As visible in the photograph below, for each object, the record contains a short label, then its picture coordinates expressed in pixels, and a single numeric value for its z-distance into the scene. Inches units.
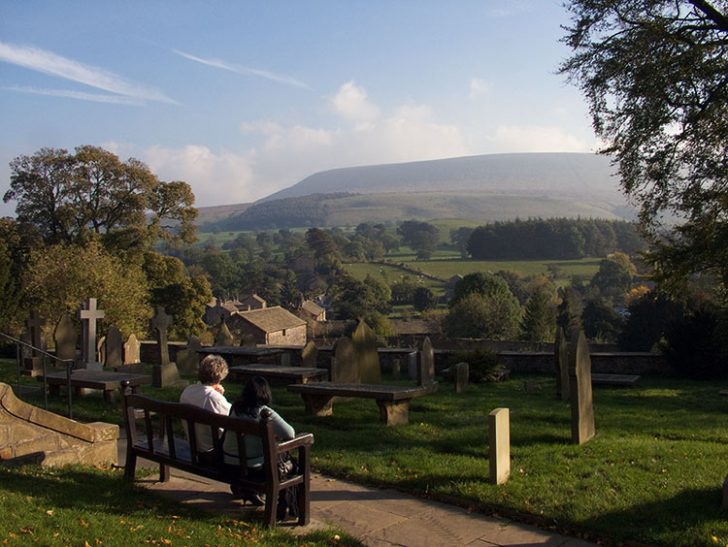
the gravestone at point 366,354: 522.9
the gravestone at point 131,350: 746.8
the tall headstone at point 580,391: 359.6
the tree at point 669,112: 567.8
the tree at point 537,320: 2395.4
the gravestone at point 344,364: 500.1
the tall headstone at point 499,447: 291.6
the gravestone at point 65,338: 626.5
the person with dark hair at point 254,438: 238.2
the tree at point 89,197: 1464.1
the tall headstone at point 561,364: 528.0
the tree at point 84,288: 1058.1
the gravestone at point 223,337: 772.0
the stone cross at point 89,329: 597.9
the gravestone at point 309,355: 625.0
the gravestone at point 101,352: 787.1
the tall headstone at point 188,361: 677.3
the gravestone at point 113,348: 651.5
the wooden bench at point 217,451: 228.7
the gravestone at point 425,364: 531.8
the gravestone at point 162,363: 566.3
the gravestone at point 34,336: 656.4
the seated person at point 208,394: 256.2
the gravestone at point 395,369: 697.6
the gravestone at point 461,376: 569.2
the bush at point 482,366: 629.6
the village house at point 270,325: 2256.4
